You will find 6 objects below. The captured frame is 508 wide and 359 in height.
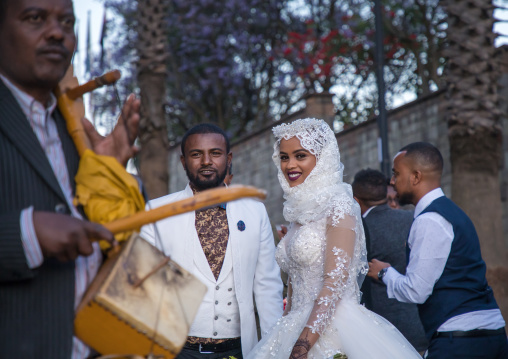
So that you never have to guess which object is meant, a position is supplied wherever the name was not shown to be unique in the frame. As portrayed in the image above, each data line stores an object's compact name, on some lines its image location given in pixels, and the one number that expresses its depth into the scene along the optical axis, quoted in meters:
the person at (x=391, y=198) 7.54
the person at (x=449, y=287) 4.48
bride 4.11
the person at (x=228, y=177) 6.38
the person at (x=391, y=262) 6.01
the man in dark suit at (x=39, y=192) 2.03
